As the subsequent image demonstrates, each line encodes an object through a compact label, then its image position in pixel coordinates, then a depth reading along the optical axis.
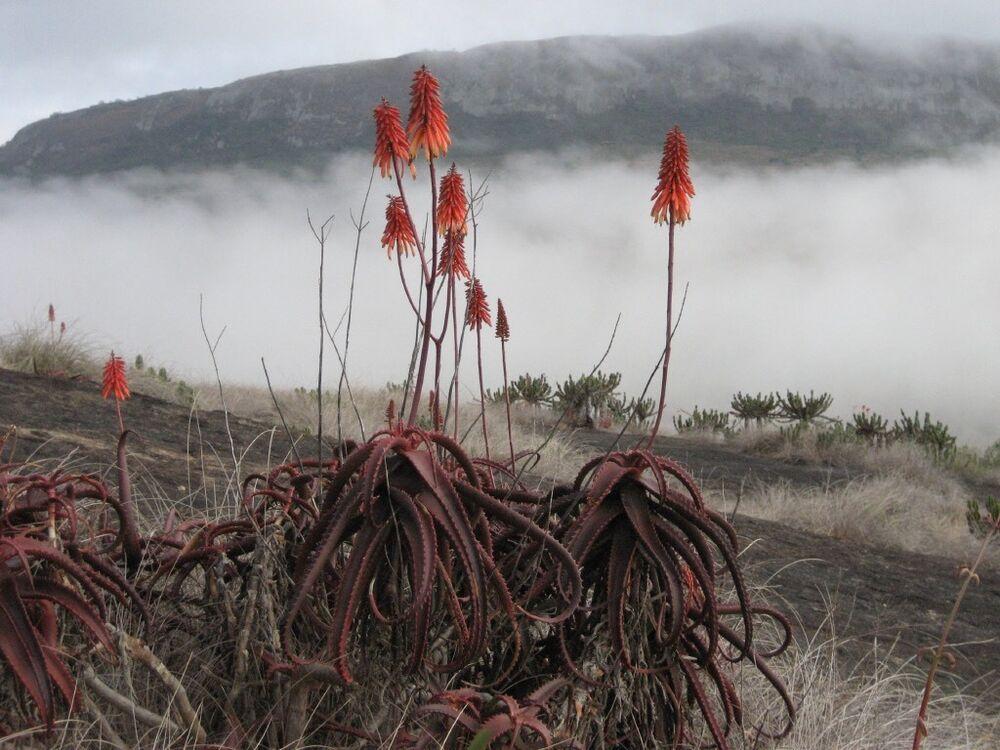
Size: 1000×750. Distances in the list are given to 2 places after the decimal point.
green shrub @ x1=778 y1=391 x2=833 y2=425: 16.38
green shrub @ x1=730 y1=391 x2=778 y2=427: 17.00
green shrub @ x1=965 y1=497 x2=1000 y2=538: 8.26
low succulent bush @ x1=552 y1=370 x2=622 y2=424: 15.31
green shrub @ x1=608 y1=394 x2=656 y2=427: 17.01
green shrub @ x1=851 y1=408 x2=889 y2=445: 15.68
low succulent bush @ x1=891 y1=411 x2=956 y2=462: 14.77
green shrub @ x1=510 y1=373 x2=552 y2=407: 17.20
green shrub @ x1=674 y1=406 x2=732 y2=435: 17.52
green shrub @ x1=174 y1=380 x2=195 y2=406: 10.09
